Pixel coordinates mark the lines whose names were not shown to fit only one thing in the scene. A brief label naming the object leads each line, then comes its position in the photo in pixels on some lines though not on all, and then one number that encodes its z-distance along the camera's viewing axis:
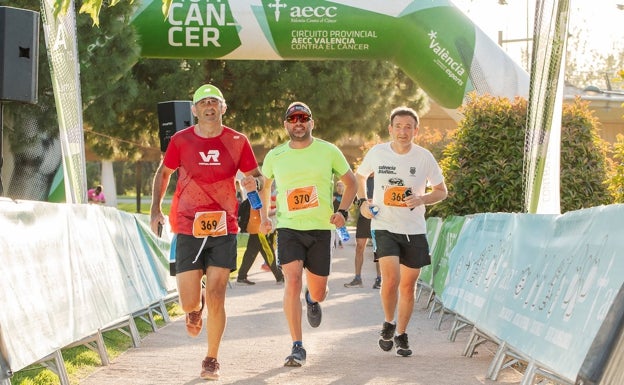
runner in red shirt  8.39
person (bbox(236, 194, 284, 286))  18.73
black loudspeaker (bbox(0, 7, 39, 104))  10.42
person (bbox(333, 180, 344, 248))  25.55
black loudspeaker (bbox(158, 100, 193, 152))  15.89
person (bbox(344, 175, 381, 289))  17.86
